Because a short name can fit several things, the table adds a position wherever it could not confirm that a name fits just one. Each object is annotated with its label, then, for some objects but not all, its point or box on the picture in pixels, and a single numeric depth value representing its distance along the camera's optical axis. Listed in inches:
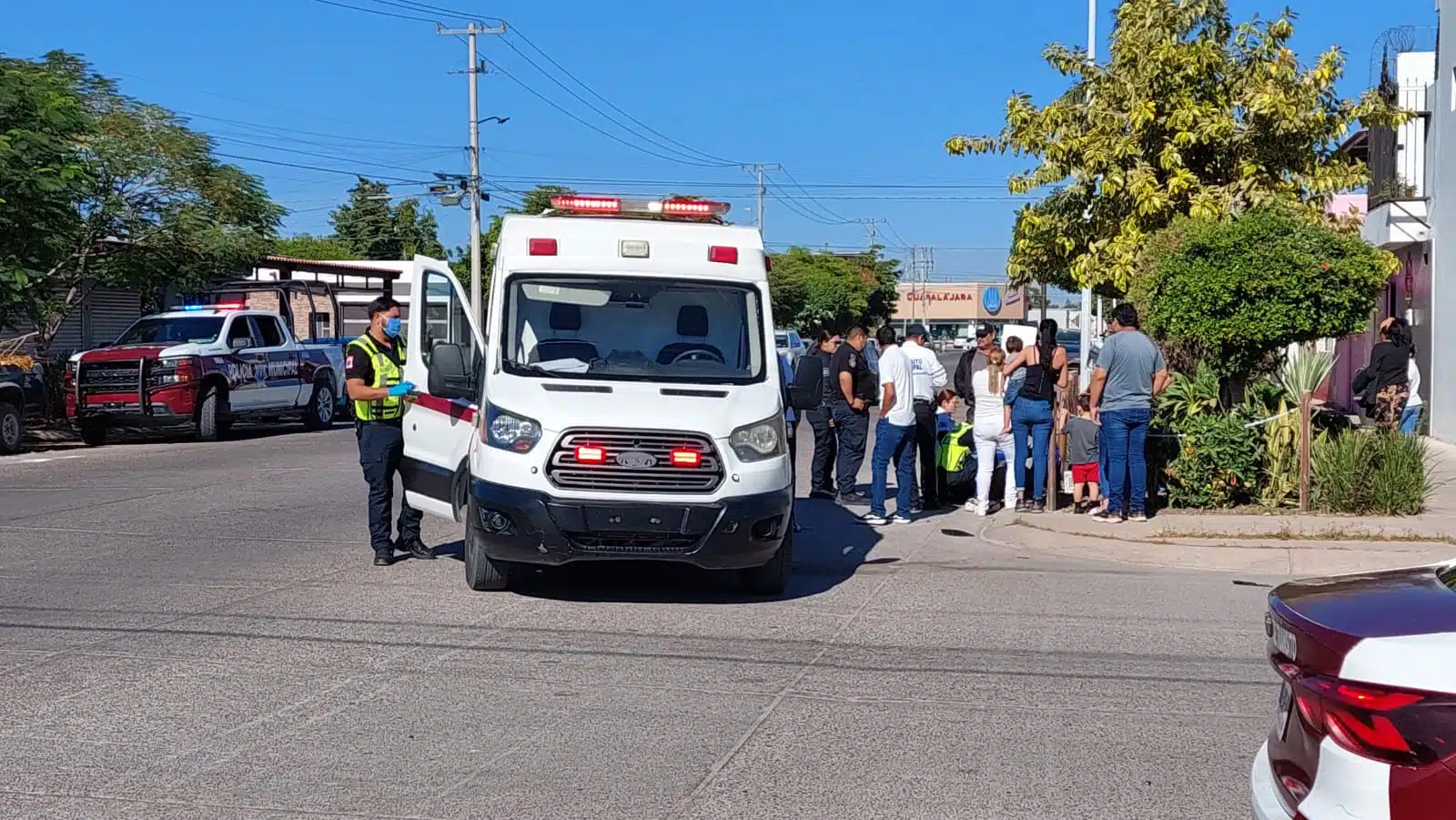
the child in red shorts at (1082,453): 538.9
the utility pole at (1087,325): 1106.2
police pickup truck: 921.5
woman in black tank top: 529.0
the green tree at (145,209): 1125.1
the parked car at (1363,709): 131.1
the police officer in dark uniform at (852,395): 568.4
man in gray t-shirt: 495.8
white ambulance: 354.9
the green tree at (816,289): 2935.5
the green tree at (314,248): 2763.3
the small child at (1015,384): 539.5
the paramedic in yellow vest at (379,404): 419.5
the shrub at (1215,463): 523.2
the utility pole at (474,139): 1872.5
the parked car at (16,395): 863.1
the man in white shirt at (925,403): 550.3
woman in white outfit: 543.8
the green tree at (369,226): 3314.5
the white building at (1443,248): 854.5
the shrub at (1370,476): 502.3
